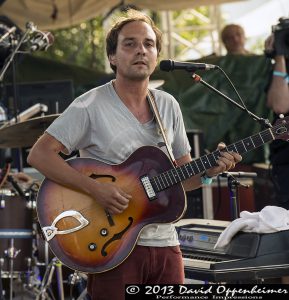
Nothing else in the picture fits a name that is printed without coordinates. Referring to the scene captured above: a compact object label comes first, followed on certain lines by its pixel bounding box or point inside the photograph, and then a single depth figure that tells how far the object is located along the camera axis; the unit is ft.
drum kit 38.55
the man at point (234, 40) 57.31
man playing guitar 24.88
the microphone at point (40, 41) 44.21
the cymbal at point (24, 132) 35.32
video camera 36.91
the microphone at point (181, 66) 28.02
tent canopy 69.77
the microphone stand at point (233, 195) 33.12
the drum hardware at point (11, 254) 38.52
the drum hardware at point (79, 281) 36.32
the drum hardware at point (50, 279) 37.37
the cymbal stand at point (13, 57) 42.49
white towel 28.58
